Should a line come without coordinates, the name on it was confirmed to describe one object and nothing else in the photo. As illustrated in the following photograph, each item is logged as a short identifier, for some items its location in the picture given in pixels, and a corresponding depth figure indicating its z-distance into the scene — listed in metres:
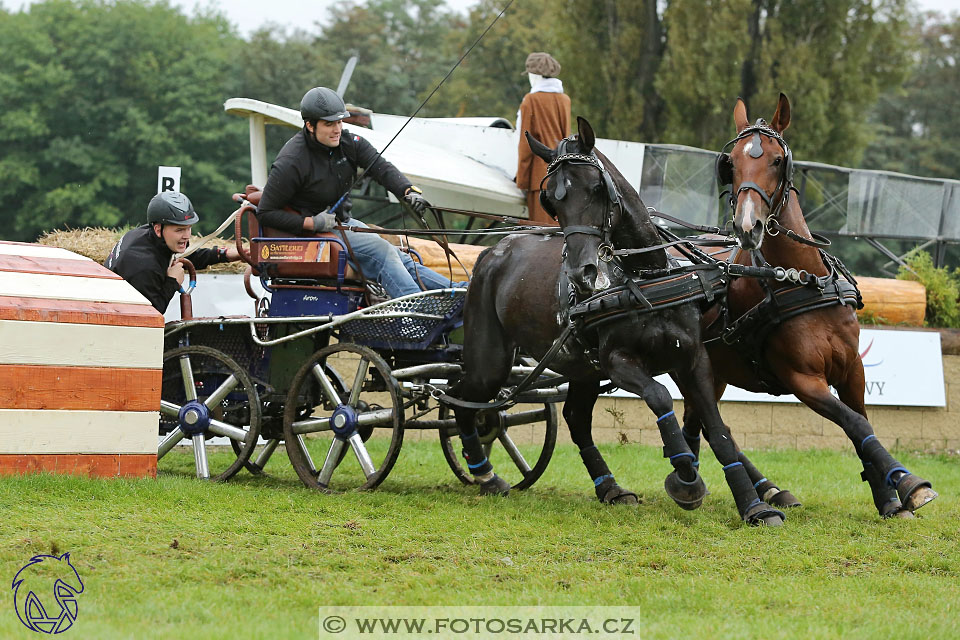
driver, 15.35
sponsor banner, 23.44
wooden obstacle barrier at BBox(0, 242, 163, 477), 13.06
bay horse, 12.95
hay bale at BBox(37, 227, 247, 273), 22.13
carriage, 14.97
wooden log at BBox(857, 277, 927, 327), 24.64
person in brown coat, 24.62
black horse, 12.21
